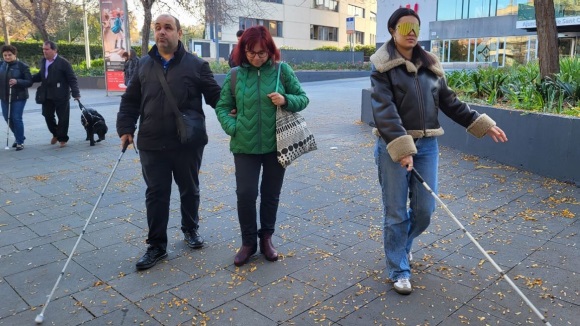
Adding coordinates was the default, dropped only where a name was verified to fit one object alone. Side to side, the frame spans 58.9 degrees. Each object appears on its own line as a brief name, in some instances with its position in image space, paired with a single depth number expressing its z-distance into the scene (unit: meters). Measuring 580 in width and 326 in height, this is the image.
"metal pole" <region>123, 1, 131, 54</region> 19.84
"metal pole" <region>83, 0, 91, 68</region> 29.02
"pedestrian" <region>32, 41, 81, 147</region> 8.69
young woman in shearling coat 3.29
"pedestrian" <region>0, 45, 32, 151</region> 8.69
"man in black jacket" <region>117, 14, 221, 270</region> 3.91
